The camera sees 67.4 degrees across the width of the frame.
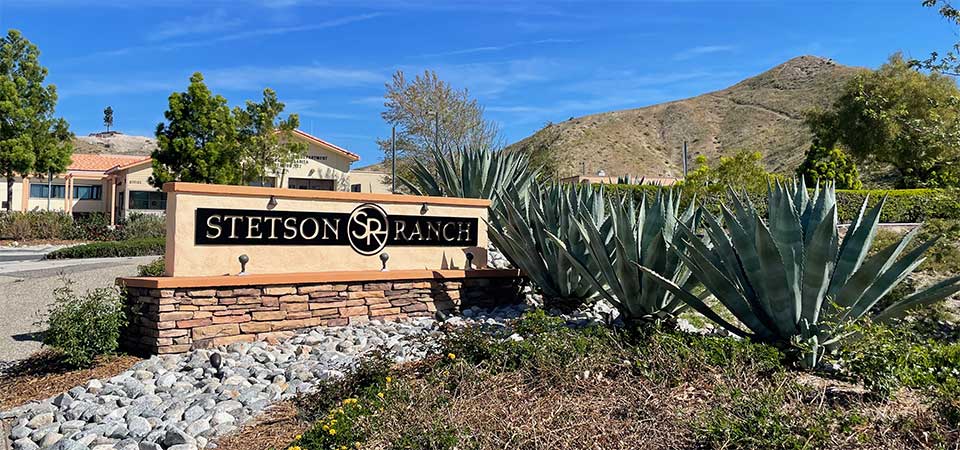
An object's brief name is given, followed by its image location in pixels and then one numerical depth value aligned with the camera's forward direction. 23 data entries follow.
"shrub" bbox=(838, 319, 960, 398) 4.21
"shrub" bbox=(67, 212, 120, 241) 25.41
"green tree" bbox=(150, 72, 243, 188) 28.20
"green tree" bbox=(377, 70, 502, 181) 32.91
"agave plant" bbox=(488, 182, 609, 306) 7.95
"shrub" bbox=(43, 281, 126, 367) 6.59
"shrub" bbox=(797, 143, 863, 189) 24.97
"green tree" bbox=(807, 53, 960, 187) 31.08
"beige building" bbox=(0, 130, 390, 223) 35.47
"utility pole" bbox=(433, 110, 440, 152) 30.66
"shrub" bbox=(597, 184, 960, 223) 19.72
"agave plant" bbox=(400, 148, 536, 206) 11.30
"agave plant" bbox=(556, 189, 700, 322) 6.46
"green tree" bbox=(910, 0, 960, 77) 8.66
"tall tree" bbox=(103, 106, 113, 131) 119.50
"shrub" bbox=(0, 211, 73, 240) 25.55
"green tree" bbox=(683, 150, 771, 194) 14.37
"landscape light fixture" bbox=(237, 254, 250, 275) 7.54
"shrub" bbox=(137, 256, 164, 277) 10.13
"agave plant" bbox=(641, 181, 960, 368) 5.07
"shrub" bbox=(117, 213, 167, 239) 24.30
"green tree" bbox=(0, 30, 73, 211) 29.05
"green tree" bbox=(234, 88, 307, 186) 29.56
